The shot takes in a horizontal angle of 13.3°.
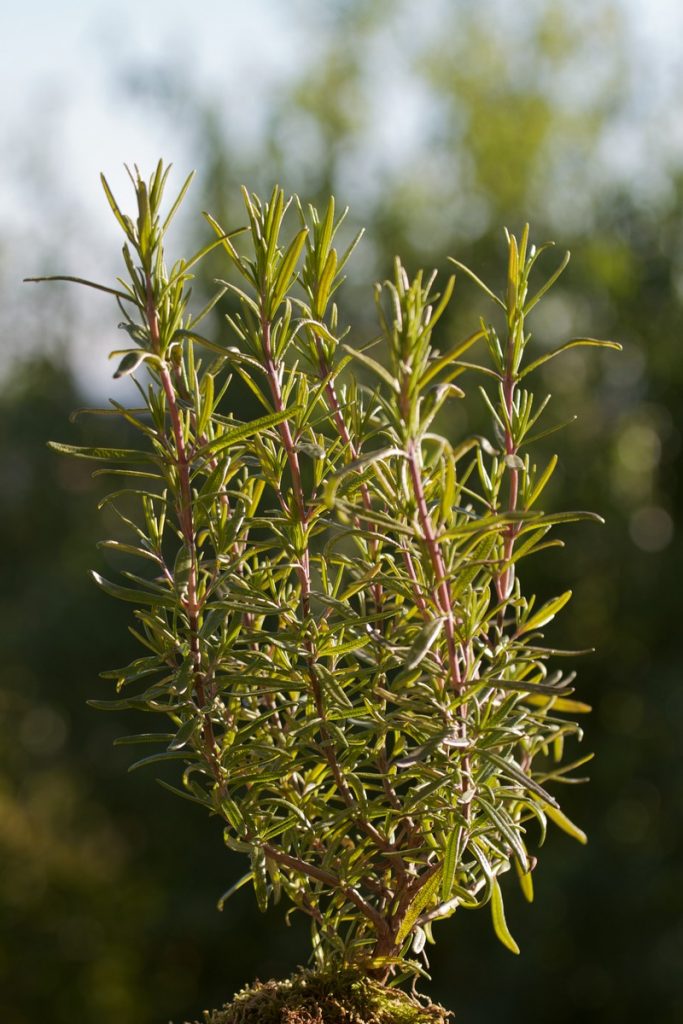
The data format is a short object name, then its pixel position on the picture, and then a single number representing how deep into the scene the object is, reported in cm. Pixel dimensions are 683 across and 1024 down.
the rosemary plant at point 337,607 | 70
